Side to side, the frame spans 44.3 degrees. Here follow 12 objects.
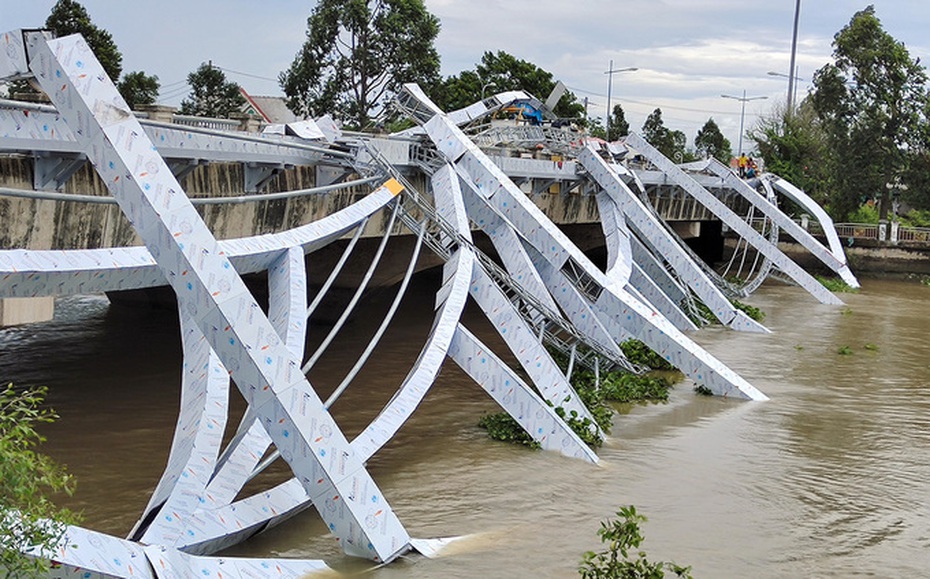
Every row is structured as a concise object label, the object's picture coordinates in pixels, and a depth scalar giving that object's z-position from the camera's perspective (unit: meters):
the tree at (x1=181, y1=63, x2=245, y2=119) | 67.88
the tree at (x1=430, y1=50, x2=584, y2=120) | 70.94
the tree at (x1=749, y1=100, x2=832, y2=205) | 63.03
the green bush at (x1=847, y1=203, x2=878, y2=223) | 57.97
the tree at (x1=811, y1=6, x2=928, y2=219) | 54.06
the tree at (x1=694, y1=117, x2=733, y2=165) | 104.19
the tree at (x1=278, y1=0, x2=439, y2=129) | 63.28
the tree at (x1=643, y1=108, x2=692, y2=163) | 90.00
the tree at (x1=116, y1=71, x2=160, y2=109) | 61.03
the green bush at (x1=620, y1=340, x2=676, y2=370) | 24.02
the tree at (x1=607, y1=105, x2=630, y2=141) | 86.81
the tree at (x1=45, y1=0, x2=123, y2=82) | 52.28
